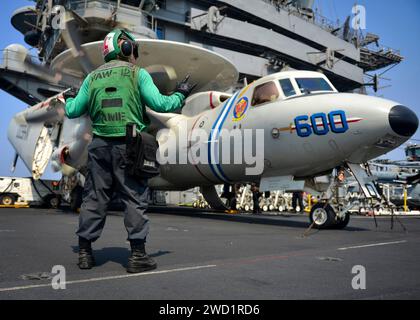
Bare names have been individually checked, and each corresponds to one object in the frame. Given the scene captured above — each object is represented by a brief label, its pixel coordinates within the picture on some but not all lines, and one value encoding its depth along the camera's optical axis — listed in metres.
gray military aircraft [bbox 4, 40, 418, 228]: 7.49
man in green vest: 3.59
